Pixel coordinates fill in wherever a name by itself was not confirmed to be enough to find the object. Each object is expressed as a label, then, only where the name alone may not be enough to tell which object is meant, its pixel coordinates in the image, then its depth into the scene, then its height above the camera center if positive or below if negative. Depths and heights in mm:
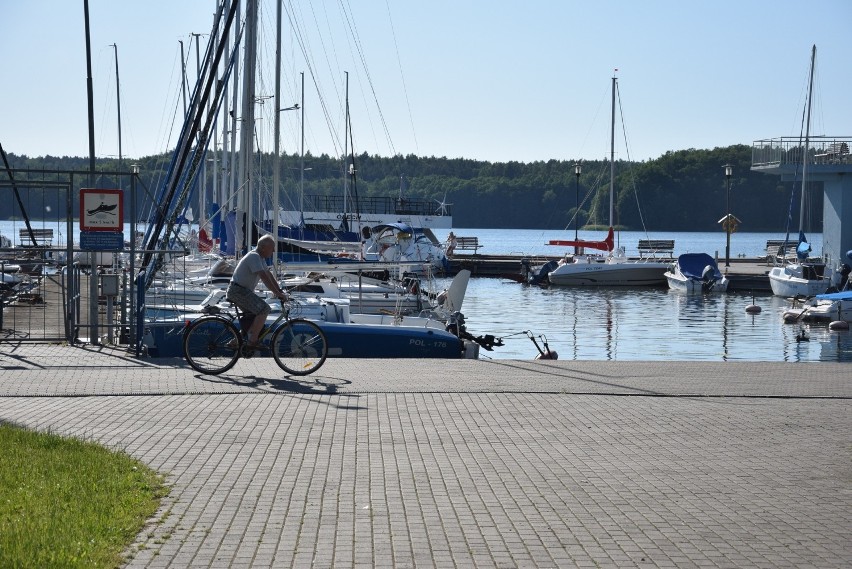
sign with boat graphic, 15648 -364
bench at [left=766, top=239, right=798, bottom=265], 54850 -3073
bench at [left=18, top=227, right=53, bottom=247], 51956 -2655
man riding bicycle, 13508 -1174
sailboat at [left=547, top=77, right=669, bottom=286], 59219 -4216
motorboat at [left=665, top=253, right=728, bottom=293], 54031 -4047
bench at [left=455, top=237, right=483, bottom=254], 84056 -4092
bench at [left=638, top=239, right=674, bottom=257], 67562 -3274
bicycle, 13625 -1883
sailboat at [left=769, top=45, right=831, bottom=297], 46406 -3561
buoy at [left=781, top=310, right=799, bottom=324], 38503 -4194
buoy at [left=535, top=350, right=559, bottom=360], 22392 -3266
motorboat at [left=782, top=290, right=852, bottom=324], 36281 -3865
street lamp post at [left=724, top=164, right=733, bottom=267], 62469 -1838
